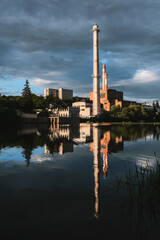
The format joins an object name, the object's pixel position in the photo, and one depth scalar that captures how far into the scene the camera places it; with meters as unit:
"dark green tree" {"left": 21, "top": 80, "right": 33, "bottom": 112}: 84.19
